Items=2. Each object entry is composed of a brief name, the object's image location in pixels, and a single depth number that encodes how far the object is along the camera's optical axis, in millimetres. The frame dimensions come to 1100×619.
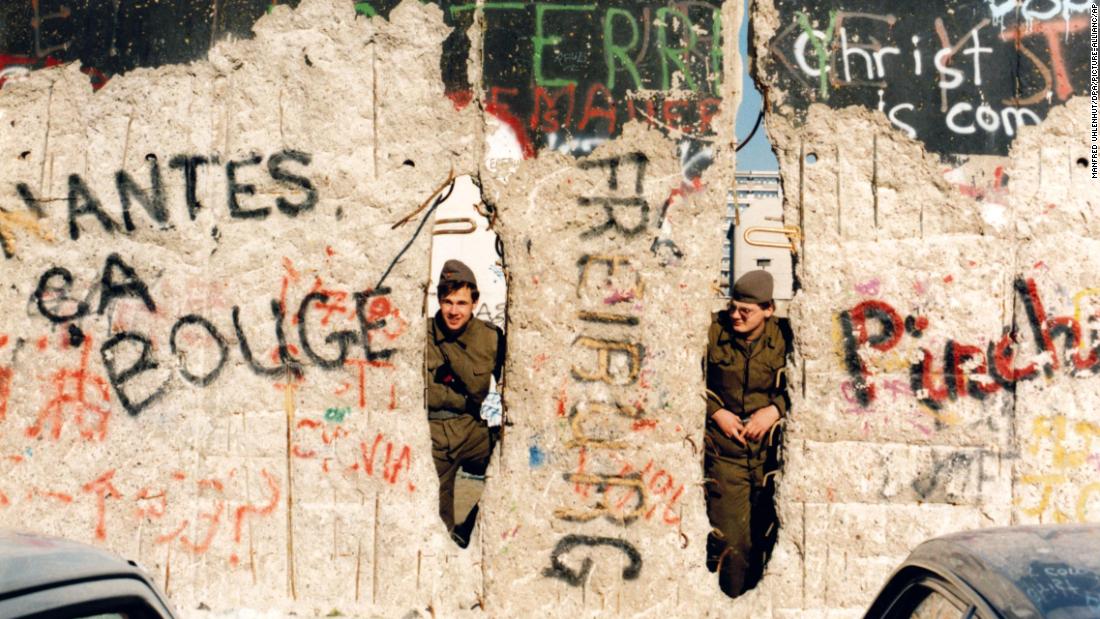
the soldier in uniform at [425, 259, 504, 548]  5648
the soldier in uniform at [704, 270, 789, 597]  5102
